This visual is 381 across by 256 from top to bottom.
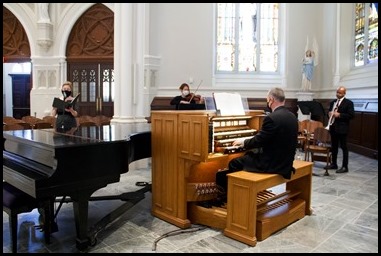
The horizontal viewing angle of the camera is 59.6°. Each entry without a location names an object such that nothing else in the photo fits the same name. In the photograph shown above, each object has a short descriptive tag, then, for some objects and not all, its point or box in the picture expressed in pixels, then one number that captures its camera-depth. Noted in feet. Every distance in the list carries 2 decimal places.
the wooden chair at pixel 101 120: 27.82
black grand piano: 8.55
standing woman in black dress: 15.96
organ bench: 10.19
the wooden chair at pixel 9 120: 23.72
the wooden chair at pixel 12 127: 19.44
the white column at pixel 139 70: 21.06
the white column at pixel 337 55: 31.40
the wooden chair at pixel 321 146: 20.36
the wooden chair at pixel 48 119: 25.11
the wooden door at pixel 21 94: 43.65
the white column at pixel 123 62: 20.31
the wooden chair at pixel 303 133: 22.99
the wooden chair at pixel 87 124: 21.82
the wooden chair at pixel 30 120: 26.73
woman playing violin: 20.92
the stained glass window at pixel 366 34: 27.66
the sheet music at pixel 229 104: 11.73
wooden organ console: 10.65
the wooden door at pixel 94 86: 36.29
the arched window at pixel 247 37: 35.32
